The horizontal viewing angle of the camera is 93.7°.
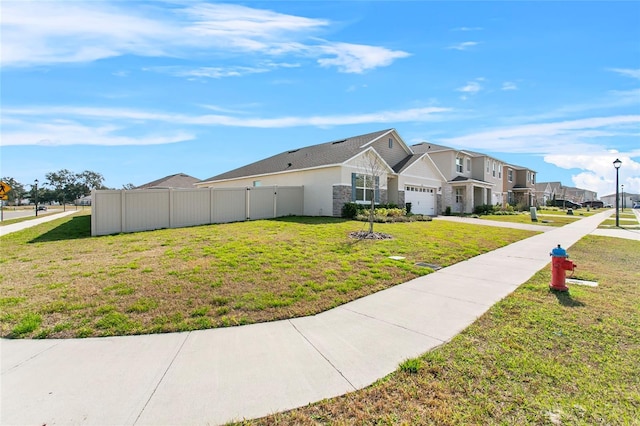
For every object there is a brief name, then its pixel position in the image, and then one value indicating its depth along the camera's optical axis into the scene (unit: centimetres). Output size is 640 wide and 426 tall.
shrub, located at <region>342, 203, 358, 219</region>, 1787
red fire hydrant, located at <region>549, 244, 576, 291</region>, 558
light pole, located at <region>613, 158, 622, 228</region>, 1845
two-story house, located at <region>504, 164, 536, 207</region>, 4347
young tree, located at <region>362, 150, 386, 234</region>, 1966
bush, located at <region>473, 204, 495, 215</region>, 3012
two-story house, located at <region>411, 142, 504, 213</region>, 2962
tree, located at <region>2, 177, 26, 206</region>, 8429
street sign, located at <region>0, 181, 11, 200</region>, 2128
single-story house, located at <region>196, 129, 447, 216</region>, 1870
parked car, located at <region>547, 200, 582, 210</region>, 5423
